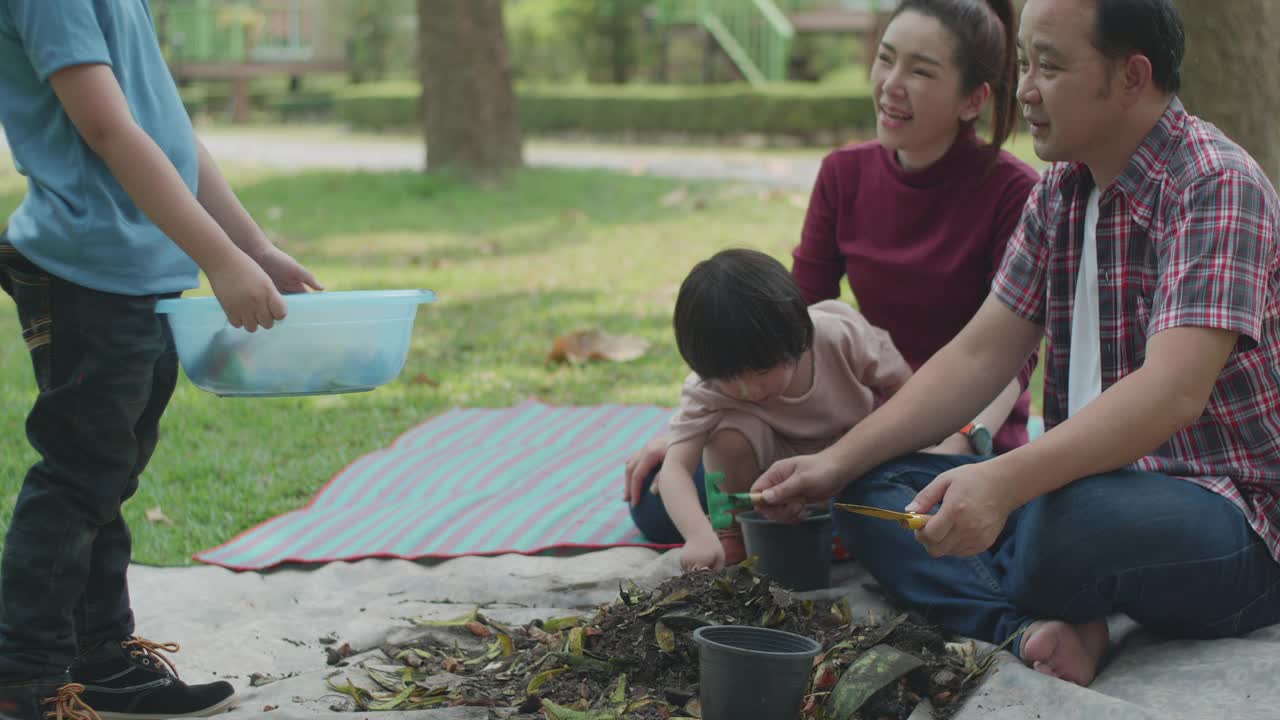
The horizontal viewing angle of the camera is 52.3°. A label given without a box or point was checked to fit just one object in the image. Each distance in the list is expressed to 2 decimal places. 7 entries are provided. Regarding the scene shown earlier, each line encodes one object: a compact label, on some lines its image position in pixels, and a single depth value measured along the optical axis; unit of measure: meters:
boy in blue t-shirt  1.99
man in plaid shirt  2.00
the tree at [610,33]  22.72
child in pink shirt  2.44
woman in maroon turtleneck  2.79
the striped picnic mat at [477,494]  3.05
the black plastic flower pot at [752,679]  1.81
